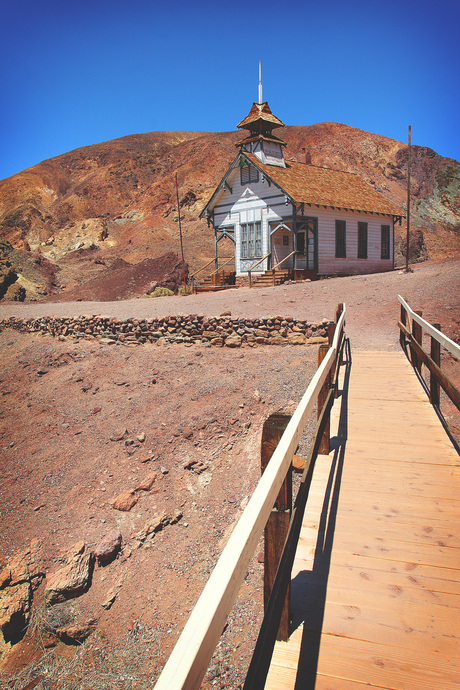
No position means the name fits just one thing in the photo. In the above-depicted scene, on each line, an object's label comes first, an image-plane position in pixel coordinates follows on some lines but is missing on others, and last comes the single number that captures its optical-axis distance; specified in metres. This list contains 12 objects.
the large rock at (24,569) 5.90
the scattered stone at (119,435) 8.58
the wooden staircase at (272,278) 22.67
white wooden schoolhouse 23.42
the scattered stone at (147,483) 7.11
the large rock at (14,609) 5.38
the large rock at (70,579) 5.59
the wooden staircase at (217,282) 23.97
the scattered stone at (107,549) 5.95
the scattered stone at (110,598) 5.36
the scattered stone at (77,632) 5.10
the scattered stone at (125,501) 6.82
